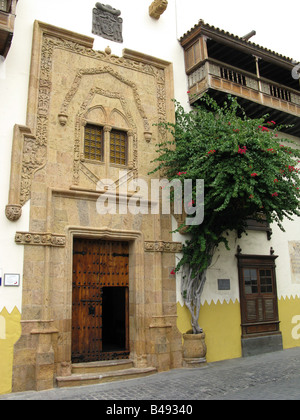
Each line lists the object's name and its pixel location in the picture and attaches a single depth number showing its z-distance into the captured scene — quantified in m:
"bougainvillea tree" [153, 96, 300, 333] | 8.92
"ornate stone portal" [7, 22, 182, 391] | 8.24
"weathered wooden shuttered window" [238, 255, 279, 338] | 11.34
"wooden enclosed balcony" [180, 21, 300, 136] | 11.52
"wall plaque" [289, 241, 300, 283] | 13.00
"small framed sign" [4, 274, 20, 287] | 8.00
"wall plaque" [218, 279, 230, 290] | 11.00
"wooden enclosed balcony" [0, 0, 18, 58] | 8.20
